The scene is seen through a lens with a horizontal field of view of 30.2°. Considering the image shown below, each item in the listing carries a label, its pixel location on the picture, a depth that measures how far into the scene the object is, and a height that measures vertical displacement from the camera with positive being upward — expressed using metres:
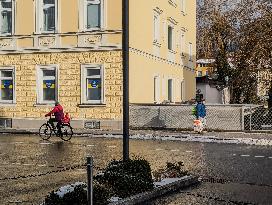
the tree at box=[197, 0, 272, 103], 51.34 +6.78
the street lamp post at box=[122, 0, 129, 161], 9.52 +0.64
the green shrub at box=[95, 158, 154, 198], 8.91 -1.34
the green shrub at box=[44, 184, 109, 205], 7.70 -1.46
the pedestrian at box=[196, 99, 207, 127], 24.19 -0.31
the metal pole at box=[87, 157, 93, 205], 7.08 -1.09
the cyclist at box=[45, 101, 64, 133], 22.73 -0.48
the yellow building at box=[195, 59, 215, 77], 61.66 +5.24
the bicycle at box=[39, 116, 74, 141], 22.52 -1.26
